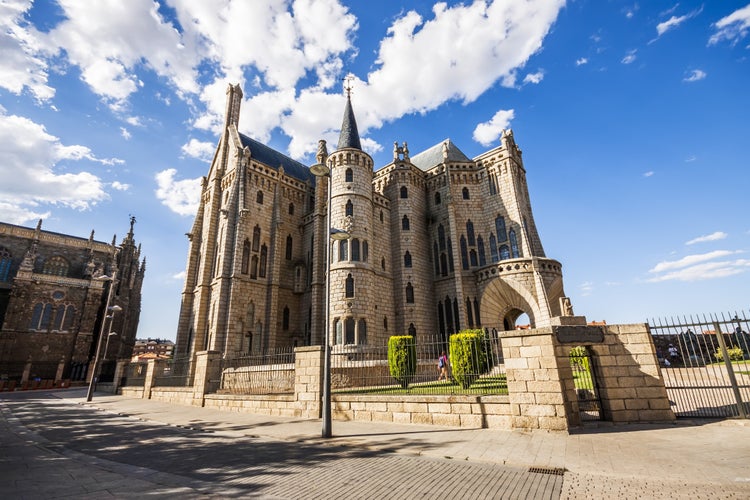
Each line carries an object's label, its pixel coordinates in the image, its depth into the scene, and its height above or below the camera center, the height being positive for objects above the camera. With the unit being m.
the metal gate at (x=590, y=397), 8.74 -1.36
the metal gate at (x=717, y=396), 7.88 -1.49
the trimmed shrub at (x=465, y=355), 11.58 -0.05
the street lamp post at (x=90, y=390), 18.87 -1.37
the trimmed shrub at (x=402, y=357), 13.80 -0.07
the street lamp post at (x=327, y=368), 8.24 -0.27
